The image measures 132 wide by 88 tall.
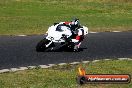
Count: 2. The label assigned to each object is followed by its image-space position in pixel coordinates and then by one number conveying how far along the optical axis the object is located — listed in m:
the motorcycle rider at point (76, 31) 21.45
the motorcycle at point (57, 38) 21.16
